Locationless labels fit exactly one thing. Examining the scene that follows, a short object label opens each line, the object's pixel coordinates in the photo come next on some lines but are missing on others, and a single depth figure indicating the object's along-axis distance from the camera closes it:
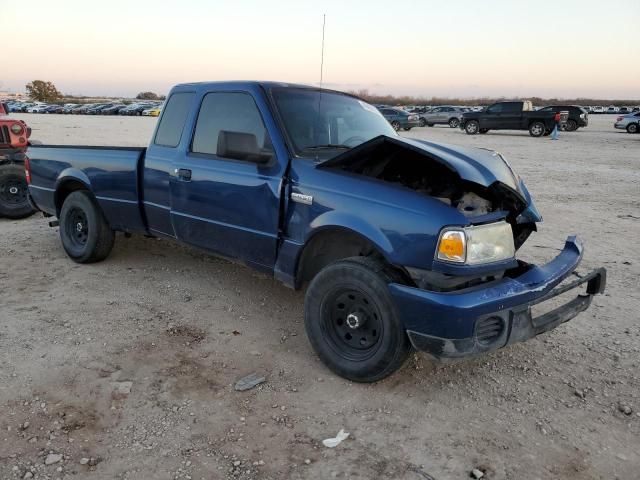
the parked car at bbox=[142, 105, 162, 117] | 50.16
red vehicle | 7.36
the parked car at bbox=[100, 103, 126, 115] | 56.43
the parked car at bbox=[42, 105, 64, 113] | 59.88
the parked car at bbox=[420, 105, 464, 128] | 35.16
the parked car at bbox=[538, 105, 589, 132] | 28.22
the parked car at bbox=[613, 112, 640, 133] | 28.09
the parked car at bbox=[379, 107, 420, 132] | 29.33
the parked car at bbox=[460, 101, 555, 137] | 25.97
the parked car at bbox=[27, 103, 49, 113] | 60.03
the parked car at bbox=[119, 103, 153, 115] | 55.44
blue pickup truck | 2.86
